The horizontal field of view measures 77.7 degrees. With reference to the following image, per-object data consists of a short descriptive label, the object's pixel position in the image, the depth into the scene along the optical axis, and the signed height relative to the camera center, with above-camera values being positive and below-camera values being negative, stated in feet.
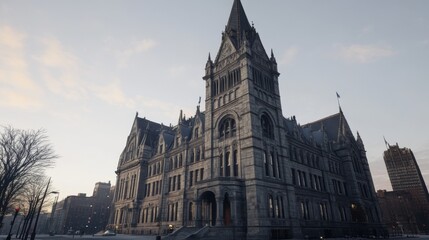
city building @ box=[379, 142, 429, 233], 370.94 +90.31
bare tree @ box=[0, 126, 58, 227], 88.43 +26.84
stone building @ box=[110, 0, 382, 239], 101.81 +33.30
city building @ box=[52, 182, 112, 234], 369.09 +35.10
